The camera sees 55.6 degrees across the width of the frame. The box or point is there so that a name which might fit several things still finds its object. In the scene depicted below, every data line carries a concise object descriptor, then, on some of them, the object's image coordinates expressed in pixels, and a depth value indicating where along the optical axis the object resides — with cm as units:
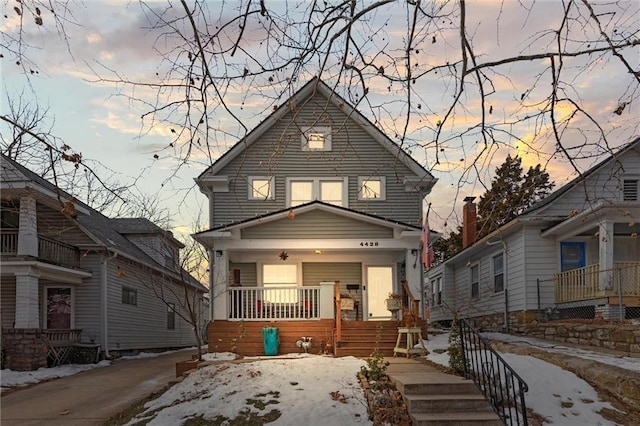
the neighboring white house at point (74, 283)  1659
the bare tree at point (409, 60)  454
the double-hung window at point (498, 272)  1911
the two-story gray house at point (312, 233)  1532
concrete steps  736
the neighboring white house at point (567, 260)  1424
